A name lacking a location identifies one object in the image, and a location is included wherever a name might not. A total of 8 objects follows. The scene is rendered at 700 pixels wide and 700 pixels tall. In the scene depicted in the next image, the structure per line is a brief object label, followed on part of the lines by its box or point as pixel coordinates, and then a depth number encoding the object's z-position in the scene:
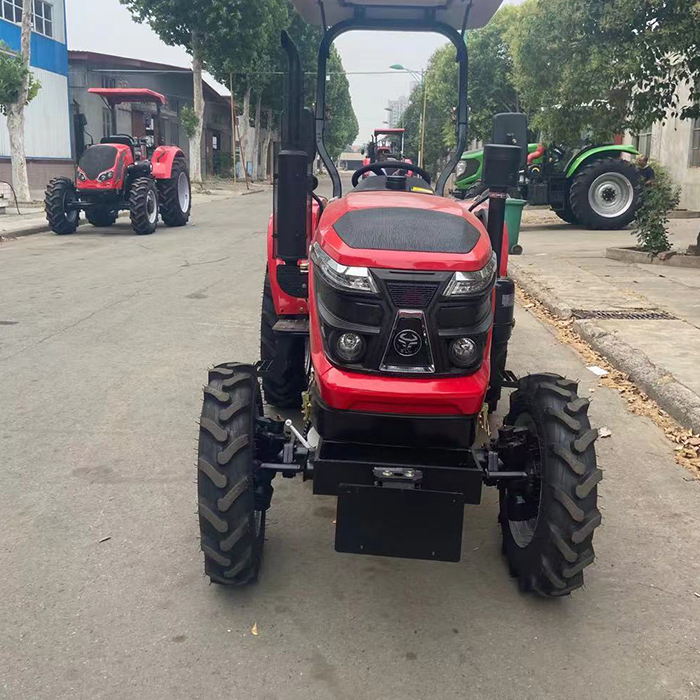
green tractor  15.88
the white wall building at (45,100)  27.23
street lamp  51.60
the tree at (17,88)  18.28
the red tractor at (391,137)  34.17
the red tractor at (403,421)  2.80
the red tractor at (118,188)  15.09
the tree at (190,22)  31.69
